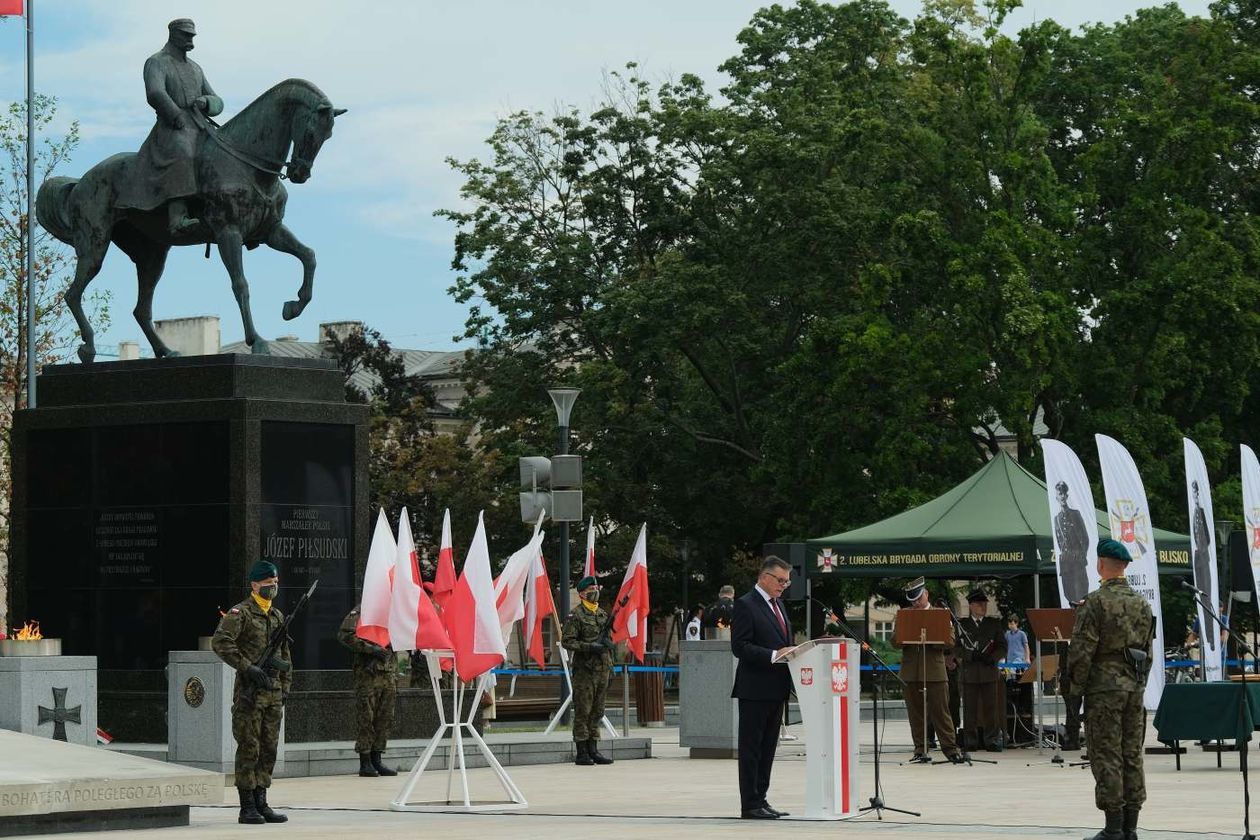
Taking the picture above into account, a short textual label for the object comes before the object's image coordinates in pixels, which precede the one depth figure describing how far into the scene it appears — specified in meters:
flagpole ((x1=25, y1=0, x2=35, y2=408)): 40.28
